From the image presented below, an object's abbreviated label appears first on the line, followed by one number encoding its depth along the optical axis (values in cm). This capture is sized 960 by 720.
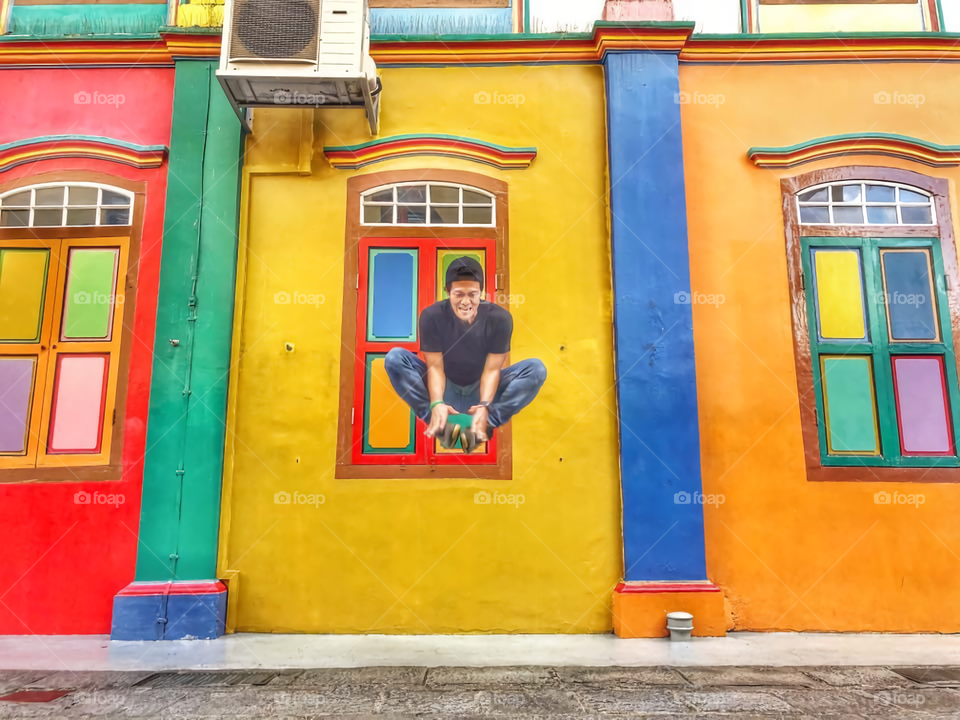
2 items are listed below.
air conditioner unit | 486
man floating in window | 516
